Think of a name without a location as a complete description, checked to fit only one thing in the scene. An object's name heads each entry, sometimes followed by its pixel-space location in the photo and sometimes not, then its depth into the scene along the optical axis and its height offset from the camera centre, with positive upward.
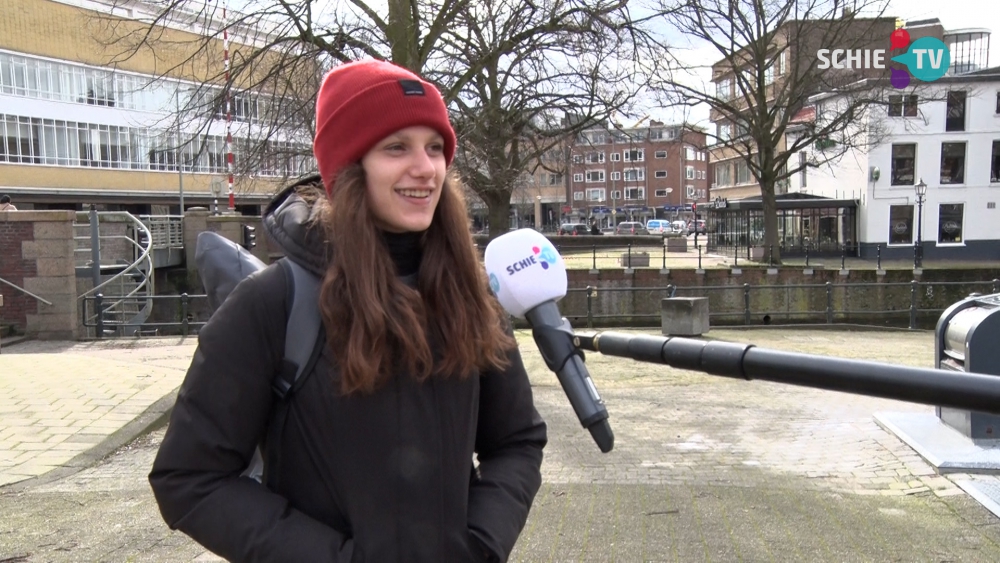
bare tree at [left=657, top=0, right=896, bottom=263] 26.97 +5.63
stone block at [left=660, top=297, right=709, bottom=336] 14.04 -1.33
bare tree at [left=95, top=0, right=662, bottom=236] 10.26 +2.83
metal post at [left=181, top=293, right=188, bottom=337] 13.69 -1.18
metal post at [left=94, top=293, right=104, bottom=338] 13.19 -1.05
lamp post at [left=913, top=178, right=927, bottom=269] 31.78 +0.68
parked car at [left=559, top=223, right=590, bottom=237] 63.93 +1.31
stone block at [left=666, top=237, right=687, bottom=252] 40.84 -0.08
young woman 1.53 -0.28
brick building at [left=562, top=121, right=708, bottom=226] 92.44 +6.81
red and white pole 10.66 +2.98
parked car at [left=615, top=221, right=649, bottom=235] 65.19 +1.27
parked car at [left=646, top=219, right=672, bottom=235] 66.88 +1.46
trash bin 5.65 -0.80
